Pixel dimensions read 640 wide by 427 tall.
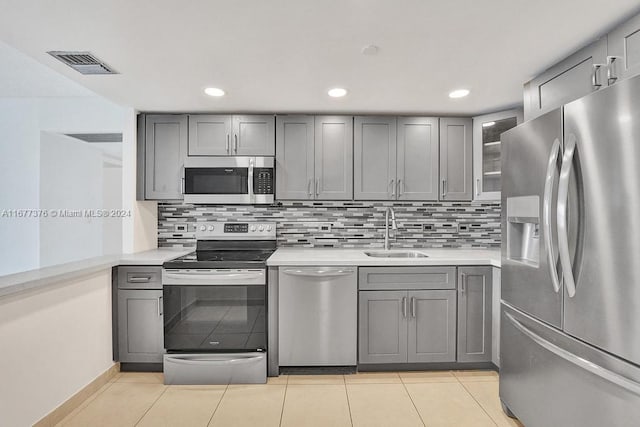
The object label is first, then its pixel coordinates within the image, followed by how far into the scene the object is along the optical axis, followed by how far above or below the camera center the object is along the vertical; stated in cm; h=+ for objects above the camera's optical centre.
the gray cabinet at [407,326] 258 -85
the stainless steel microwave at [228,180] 294 +27
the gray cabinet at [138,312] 257 -75
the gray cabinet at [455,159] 301 +48
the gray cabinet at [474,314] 261 -77
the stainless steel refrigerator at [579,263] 120 -20
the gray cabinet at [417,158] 301 +48
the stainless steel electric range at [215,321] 245 -79
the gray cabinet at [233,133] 297 +67
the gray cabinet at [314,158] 298 +48
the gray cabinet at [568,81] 169 +75
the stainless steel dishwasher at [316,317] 253 -77
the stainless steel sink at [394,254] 308 -37
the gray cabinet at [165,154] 298 +50
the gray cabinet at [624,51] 150 +74
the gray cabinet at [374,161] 300 +45
